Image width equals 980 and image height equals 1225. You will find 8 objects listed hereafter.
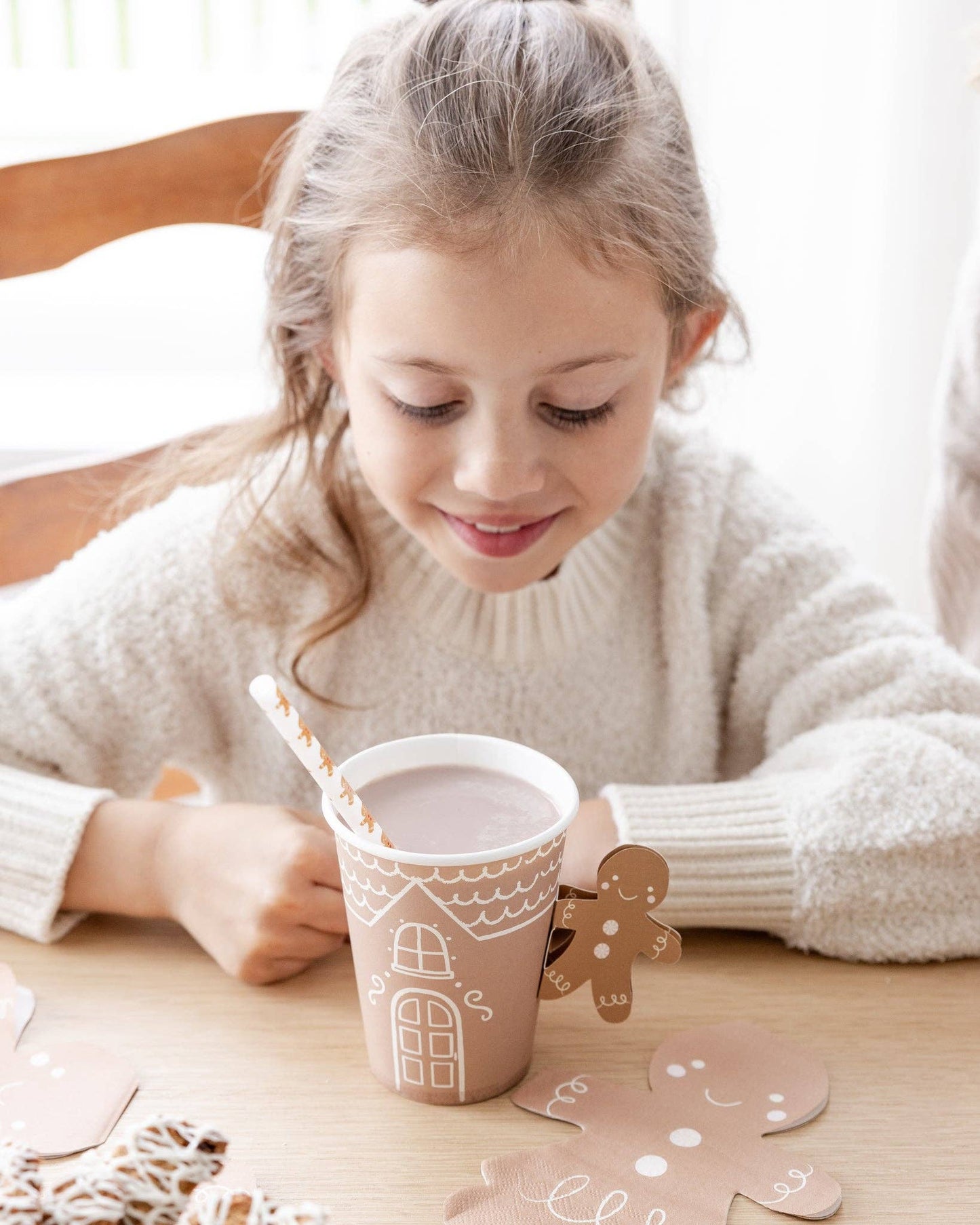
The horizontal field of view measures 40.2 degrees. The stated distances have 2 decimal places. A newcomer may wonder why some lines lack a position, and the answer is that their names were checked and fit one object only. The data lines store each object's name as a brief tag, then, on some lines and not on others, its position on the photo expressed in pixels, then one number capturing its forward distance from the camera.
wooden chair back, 1.03
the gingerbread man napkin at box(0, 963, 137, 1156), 0.62
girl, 0.79
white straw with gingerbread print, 0.58
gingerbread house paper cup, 0.60
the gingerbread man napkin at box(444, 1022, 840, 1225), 0.59
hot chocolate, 0.64
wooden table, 0.62
